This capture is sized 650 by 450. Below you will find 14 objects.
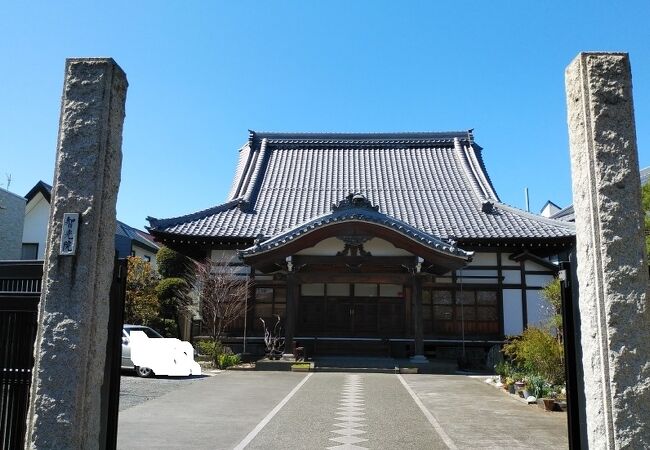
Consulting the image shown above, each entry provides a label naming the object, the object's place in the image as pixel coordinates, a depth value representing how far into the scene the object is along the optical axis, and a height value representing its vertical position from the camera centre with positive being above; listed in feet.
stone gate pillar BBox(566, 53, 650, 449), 12.85 +1.59
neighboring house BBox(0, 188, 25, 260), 51.78 +8.30
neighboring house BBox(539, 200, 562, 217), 145.05 +29.53
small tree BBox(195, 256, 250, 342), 57.67 +1.54
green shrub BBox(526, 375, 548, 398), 34.09 -4.93
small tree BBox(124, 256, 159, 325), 62.69 +1.56
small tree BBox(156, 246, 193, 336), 61.52 +2.37
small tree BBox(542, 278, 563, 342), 39.08 +1.00
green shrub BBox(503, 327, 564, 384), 35.88 -3.00
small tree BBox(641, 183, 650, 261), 39.00 +8.44
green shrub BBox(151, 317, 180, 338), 61.36 -2.19
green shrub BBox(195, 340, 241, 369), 54.65 -5.09
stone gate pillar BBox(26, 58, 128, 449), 13.47 +1.15
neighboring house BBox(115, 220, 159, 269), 107.45 +13.71
